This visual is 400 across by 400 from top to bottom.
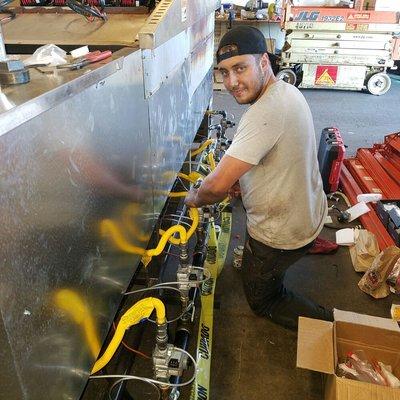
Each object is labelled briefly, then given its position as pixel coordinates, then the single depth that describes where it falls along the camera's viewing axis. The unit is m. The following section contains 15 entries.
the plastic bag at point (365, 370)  1.54
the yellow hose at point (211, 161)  2.53
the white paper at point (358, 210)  2.90
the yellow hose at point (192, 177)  2.14
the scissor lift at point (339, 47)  6.16
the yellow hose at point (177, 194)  1.99
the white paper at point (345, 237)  2.67
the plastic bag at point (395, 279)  2.21
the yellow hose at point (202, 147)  2.73
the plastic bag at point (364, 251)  2.43
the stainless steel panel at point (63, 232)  0.54
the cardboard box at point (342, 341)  1.49
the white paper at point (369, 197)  2.96
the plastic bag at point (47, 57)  0.80
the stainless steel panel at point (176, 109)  1.37
